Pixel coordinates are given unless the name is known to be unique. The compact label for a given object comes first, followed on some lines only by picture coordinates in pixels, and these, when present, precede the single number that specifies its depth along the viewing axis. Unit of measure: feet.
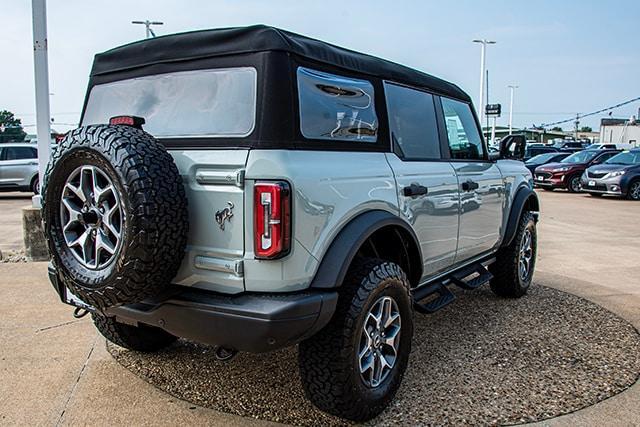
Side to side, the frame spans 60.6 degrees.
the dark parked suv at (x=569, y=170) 60.34
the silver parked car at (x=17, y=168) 50.08
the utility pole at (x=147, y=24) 66.69
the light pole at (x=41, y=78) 21.25
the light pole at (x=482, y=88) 106.63
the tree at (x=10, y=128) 125.70
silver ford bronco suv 8.04
